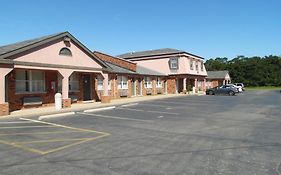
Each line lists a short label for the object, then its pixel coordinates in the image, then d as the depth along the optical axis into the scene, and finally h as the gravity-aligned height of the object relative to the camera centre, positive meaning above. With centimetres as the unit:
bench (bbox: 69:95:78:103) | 1858 -63
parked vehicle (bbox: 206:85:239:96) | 3239 -46
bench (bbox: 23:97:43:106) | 1527 -68
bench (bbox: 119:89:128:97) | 2461 -39
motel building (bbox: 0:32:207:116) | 1394 +120
